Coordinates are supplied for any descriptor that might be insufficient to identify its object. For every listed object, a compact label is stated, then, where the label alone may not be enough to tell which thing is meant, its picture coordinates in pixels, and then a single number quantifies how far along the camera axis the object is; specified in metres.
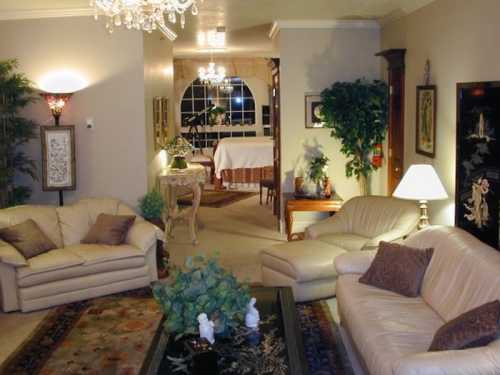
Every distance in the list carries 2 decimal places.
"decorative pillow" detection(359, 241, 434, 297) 4.29
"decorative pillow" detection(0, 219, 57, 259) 5.46
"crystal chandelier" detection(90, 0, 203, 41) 3.61
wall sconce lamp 6.48
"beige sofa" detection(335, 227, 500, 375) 2.91
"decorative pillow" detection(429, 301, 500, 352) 2.99
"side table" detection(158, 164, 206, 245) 7.30
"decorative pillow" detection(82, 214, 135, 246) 5.91
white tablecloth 12.59
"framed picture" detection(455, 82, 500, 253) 4.23
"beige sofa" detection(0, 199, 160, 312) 5.25
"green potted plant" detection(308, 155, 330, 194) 7.45
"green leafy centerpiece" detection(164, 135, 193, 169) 7.67
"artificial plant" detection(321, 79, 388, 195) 7.27
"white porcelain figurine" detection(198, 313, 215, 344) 3.44
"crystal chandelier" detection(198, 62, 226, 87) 11.51
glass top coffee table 3.24
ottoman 5.27
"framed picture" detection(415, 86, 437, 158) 5.64
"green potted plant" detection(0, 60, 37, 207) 6.37
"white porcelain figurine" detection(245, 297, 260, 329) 3.74
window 14.74
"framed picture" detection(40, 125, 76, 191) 6.64
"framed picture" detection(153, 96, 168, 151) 7.34
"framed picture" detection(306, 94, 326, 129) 7.73
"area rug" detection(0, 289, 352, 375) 4.18
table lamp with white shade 5.04
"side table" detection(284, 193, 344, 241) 7.17
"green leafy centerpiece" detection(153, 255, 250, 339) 3.50
